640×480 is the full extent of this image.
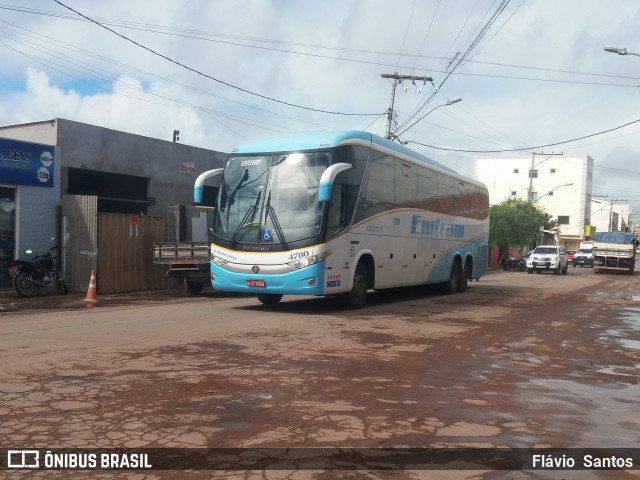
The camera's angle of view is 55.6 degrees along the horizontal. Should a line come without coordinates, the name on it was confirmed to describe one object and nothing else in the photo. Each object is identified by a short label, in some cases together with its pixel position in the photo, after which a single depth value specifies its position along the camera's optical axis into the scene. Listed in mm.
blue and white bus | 11867
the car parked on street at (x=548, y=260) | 38375
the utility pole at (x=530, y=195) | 54262
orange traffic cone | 15047
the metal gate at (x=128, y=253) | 16938
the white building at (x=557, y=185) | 83500
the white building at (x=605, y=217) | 103062
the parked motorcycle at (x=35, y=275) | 15180
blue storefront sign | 15953
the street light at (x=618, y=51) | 20812
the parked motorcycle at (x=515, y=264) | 46359
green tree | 48844
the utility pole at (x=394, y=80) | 31359
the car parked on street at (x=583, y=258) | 52209
